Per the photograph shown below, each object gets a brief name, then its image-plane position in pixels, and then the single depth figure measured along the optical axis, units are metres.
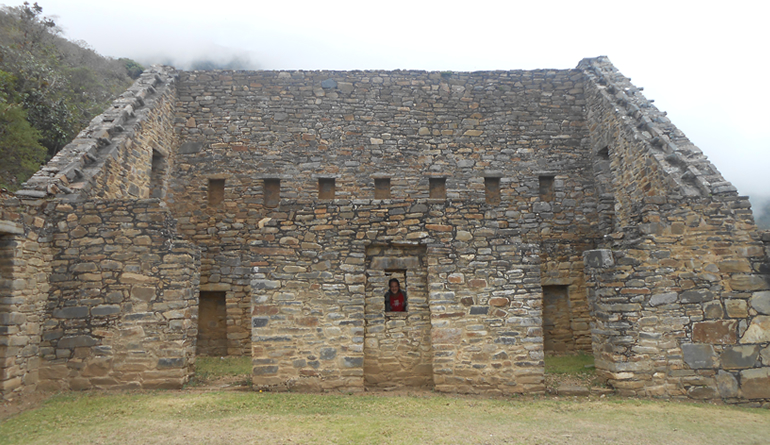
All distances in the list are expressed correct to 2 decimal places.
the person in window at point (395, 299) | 8.31
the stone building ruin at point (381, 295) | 7.57
